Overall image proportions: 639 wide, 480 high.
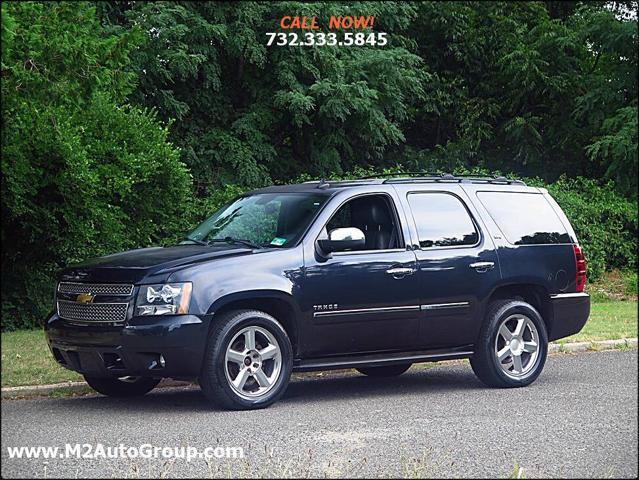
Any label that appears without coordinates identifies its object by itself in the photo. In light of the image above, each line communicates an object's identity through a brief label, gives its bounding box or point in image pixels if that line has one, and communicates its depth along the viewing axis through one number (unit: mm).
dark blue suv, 10055
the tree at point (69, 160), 15391
